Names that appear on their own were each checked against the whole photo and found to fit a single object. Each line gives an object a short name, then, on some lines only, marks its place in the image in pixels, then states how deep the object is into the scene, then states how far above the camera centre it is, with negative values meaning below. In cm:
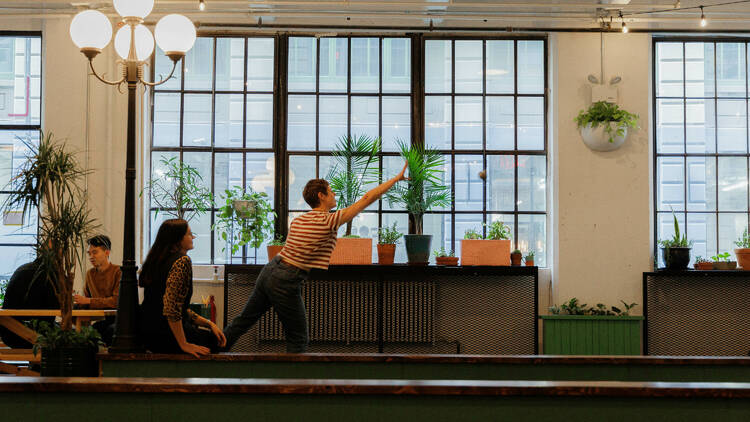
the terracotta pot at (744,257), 727 -11
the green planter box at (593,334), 697 -84
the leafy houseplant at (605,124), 725 +118
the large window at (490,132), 782 +119
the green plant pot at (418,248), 714 -5
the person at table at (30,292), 520 -36
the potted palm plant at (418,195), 716 +49
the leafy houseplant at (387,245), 724 -2
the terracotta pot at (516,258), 726 -14
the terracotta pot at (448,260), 725 -16
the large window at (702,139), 780 +112
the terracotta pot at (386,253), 723 -10
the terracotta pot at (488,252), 716 -8
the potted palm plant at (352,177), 710 +67
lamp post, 446 +133
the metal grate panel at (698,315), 730 -69
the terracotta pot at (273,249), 706 -6
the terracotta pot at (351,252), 708 -9
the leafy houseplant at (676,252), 722 -7
